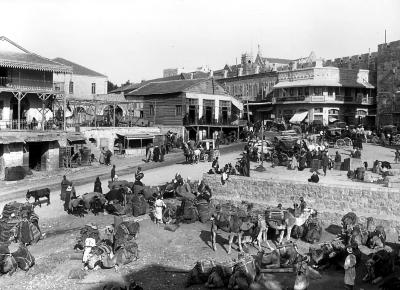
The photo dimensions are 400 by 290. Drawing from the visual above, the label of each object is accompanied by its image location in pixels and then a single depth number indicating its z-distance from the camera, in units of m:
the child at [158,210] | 19.03
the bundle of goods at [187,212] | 19.45
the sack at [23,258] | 14.92
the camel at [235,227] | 16.35
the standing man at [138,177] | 21.77
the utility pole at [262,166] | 25.06
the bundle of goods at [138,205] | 20.00
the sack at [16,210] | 18.03
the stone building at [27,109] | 29.55
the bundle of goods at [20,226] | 17.00
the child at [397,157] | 26.86
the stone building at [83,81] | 50.58
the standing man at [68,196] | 20.47
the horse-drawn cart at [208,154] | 30.52
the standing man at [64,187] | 21.64
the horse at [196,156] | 29.89
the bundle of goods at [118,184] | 21.22
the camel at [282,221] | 17.27
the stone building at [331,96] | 46.56
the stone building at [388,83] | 44.03
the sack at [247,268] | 13.30
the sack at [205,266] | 13.92
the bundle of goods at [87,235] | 16.41
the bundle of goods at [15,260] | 14.72
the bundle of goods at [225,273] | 13.24
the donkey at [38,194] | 20.86
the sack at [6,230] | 17.17
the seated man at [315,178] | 20.50
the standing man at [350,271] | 12.42
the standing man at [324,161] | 23.66
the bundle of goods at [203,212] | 19.69
